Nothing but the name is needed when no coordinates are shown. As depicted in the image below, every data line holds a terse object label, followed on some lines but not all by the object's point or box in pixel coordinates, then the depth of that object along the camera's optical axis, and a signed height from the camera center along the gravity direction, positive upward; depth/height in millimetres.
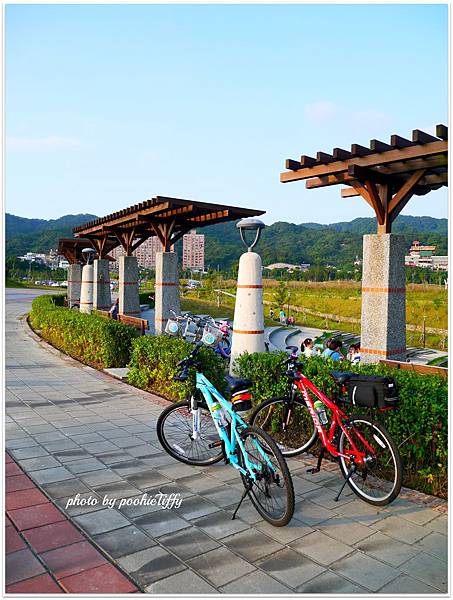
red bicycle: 3648 -1198
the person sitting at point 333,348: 7546 -1053
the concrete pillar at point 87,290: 17047 -350
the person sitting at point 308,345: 9862 -1338
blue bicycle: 3344 -1323
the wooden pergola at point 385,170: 5688 +1492
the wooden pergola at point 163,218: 9812 +1427
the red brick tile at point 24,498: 3636 -1689
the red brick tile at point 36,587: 2621 -1676
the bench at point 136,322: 9938 -918
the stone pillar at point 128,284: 13531 -105
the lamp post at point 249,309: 7086 -406
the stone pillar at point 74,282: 21984 -97
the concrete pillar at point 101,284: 16672 -134
